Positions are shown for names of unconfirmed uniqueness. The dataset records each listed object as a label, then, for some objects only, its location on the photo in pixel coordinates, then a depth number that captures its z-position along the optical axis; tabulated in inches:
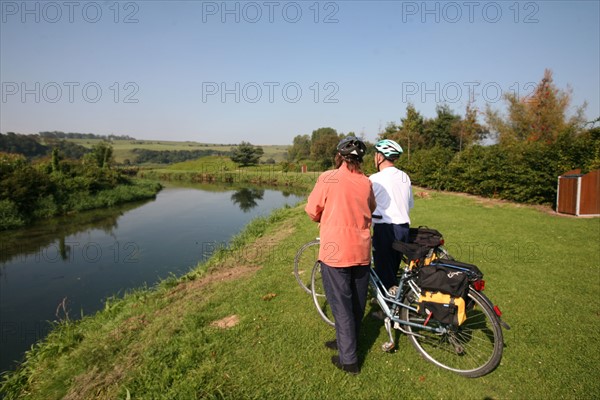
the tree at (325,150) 1646.2
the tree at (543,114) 941.8
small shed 352.2
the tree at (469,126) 1015.6
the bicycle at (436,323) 109.4
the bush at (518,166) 398.0
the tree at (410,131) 1056.8
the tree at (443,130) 1412.4
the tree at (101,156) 1097.8
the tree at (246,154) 2107.5
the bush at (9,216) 553.7
